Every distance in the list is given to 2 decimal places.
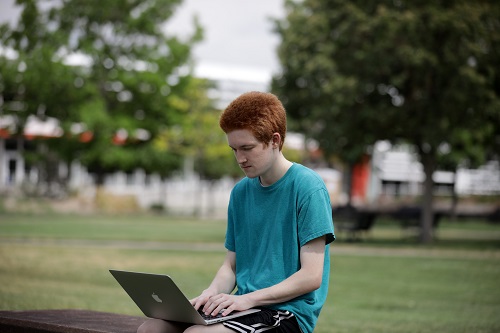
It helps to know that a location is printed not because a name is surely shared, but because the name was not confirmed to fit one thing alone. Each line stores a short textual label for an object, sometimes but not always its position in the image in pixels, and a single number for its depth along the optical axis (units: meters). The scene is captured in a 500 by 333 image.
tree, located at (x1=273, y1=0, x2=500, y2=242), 25.28
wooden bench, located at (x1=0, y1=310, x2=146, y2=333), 4.61
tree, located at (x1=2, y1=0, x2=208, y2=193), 48.31
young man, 4.07
